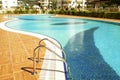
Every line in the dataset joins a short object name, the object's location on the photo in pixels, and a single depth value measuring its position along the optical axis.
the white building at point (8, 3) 41.02
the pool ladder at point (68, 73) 2.35
